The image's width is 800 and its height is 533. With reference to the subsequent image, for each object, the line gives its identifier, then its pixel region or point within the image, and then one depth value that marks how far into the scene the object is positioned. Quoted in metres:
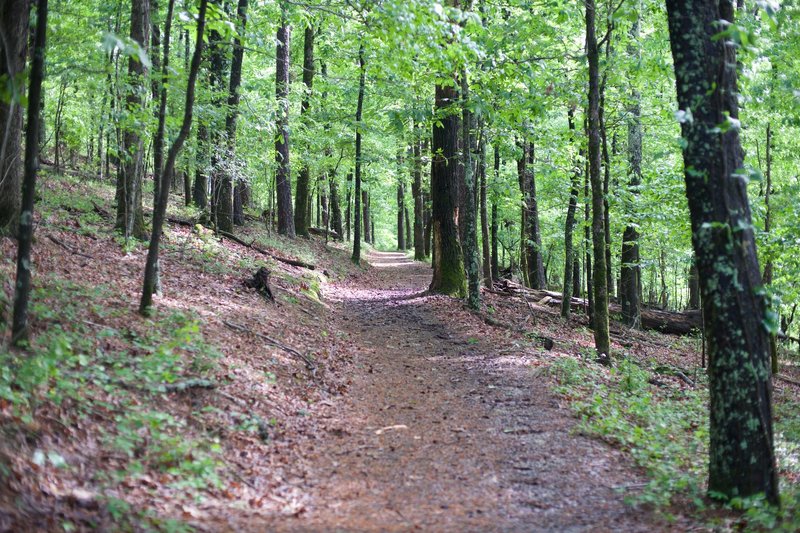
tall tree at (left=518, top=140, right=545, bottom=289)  20.53
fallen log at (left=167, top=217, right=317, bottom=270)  15.37
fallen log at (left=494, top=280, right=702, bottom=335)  18.28
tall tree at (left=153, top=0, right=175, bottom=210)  7.62
